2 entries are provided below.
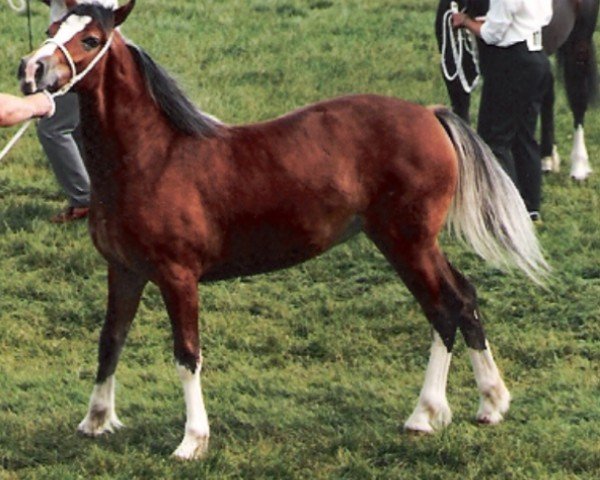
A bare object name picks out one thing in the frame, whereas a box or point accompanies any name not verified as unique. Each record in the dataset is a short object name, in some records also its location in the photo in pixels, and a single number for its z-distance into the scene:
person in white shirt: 10.40
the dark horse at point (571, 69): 12.12
